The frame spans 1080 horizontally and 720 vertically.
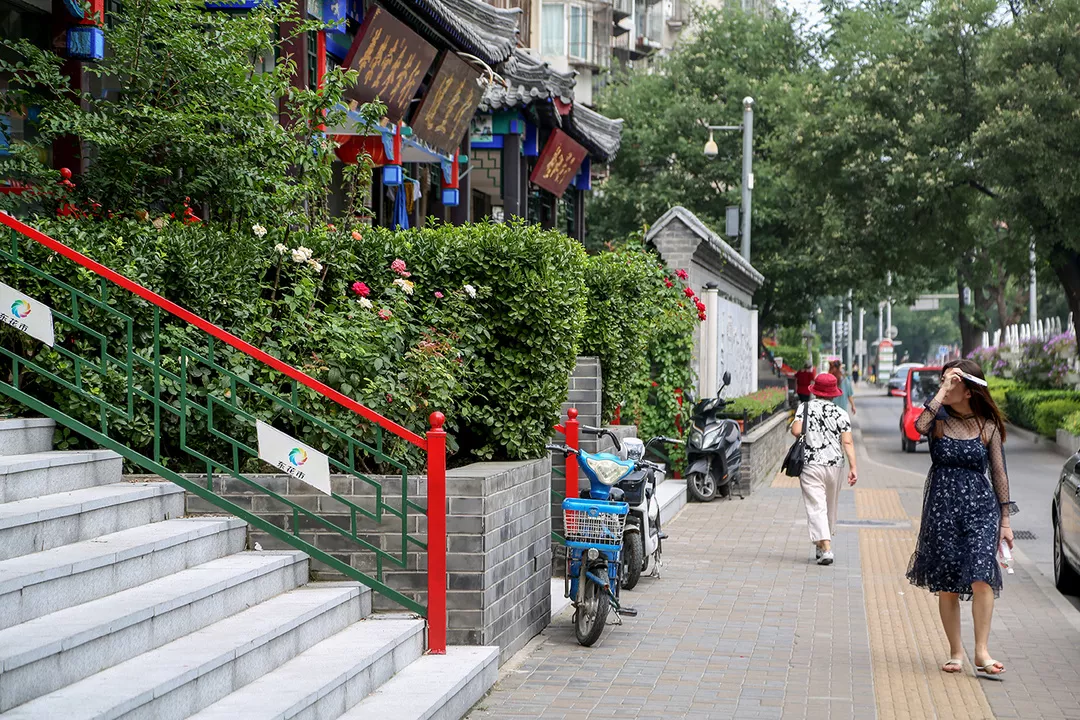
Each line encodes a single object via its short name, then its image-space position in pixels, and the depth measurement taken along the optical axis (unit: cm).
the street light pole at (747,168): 3023
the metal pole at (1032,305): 5486
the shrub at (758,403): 1988
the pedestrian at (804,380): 3033
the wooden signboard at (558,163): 2174
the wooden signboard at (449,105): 1512
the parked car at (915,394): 2828
